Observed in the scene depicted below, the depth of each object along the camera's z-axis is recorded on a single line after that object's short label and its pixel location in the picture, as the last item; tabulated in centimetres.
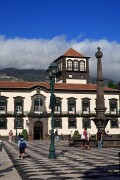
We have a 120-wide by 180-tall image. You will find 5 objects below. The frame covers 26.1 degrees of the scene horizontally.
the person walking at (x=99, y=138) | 1874
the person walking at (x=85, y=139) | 1877
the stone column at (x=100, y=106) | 2141
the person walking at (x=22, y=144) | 1389
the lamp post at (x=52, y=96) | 1366
